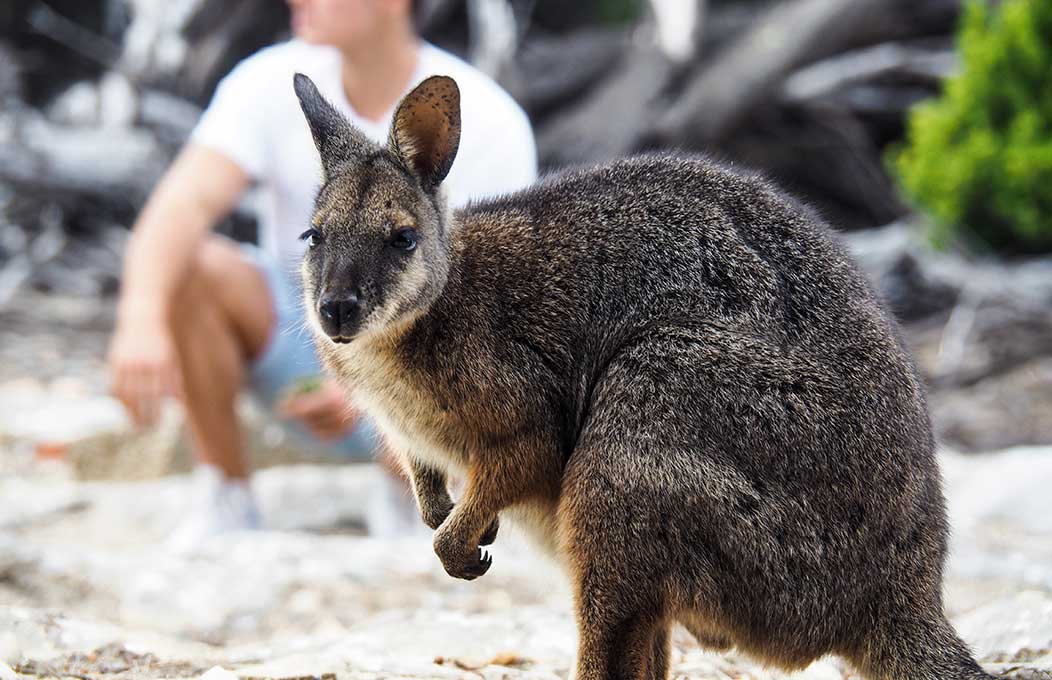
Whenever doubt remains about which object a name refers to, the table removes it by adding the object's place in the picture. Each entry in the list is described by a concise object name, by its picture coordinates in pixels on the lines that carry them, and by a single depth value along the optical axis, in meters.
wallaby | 2.83
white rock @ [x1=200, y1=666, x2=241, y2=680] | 3.14
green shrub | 7.51
